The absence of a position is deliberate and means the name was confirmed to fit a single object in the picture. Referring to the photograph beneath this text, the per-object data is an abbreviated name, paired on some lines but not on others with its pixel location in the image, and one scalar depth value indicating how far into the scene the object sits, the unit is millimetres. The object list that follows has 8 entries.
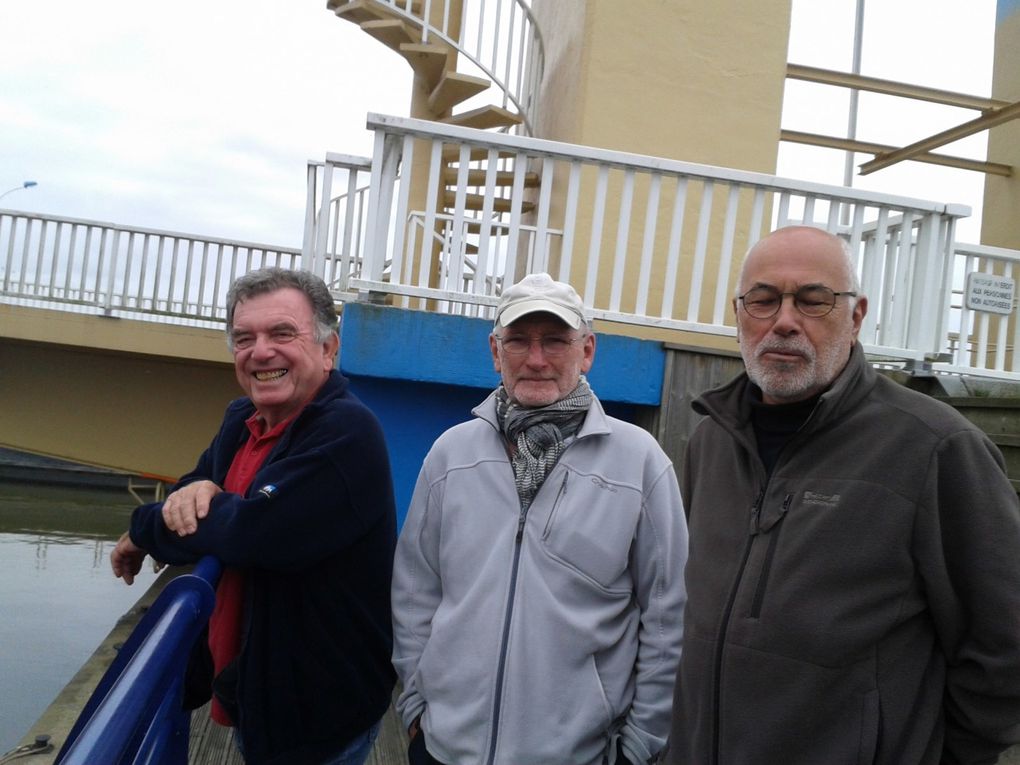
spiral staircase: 7578
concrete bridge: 10258
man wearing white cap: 1795
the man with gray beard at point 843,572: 1392
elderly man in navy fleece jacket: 1780
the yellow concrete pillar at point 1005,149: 9352
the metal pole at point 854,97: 9523
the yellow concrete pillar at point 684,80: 6664
